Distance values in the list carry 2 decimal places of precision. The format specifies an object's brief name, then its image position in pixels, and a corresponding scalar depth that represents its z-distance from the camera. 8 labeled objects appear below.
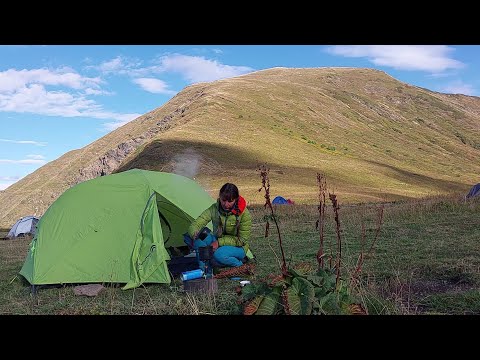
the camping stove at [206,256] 7.76
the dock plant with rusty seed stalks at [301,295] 4.20
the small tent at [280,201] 34.16
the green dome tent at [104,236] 8.55
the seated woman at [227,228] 8.13
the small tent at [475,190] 24.41
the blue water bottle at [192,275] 7.73
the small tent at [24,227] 26.80
